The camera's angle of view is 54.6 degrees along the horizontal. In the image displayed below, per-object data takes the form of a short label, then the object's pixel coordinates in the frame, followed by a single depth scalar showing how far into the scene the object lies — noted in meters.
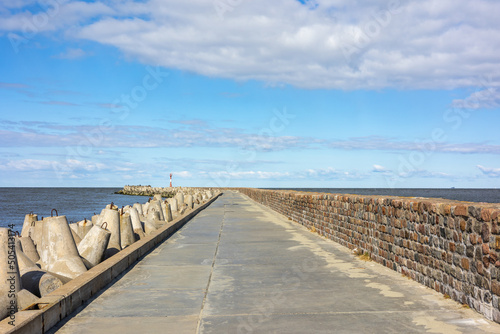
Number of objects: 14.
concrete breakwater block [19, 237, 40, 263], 9.87
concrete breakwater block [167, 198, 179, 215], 23.97
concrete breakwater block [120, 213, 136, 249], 11.80
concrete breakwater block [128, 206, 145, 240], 13.99
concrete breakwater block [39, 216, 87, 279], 7.56
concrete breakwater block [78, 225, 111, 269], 8.50
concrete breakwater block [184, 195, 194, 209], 27.20
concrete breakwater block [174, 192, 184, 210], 30.06
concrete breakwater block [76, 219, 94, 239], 12.22
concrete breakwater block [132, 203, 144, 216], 19.80
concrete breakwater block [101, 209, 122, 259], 10.43
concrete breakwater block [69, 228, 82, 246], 11.94
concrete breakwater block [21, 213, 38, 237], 13.96
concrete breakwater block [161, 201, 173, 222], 18.36
